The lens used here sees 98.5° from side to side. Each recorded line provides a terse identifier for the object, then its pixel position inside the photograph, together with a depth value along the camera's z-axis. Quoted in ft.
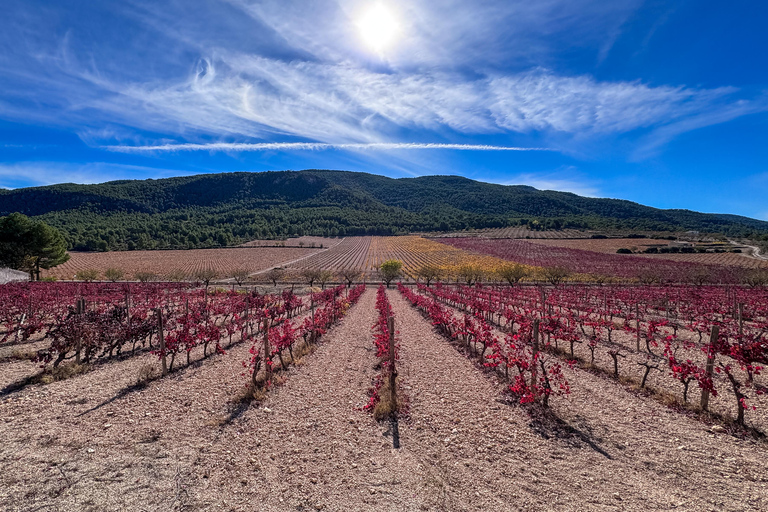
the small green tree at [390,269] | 152.05
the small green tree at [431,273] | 150.32
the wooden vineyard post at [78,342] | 31.53
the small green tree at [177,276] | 156.81
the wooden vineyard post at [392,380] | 24.33
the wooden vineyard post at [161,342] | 31.08
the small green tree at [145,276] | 154.06
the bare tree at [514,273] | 137.39
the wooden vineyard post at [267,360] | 29.45
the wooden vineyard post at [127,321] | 35.32
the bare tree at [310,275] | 147.42
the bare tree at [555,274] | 143.19
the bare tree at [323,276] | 146.41
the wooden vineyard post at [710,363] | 23.03
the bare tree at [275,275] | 151.33
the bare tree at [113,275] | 148.87
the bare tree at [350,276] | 149.29
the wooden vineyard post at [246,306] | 51.71
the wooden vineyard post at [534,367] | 25.11
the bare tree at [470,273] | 148.31
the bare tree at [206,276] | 134.21
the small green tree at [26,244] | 128.57
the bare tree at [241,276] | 153.47
